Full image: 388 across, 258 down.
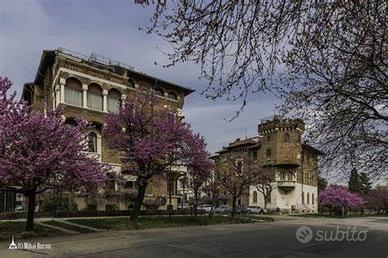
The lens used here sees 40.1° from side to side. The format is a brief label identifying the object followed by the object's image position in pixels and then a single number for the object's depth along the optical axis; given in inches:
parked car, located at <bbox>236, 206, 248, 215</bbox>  2656.5
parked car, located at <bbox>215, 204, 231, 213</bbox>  2765.0
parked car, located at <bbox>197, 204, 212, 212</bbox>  2613.4
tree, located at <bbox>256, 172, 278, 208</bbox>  2247.8
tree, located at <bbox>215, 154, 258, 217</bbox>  2005.4
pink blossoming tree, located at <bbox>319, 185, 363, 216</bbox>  3314.5
